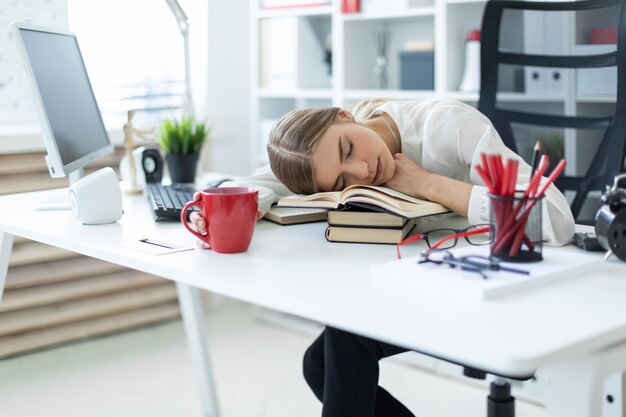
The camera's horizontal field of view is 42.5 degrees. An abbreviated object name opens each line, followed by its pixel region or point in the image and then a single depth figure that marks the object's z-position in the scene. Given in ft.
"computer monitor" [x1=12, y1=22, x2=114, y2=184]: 5.39
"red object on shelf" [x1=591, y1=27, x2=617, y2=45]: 6.39
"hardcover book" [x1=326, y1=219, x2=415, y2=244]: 4.28
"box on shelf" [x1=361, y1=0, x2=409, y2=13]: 9.05
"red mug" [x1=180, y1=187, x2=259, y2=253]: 4.00
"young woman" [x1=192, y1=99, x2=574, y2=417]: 4.23
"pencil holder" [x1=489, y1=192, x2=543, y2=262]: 3.45
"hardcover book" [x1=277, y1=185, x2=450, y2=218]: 4.22
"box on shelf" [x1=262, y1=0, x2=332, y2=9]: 9.86
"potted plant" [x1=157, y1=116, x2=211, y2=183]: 6.95
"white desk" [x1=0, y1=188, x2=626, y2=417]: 2.66
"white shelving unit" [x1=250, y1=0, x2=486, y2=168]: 8.79
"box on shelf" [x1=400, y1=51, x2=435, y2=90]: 9.16
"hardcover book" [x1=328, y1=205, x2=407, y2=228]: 4.27
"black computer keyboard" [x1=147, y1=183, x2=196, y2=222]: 5.14
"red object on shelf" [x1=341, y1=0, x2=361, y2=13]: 9.35
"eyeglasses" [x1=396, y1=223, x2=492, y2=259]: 4.02
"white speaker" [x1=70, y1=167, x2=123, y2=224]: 5.03
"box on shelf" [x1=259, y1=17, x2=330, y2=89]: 10.16
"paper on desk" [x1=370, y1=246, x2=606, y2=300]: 3.14
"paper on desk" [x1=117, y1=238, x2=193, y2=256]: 4.22
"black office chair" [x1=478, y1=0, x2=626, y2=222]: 6.35
